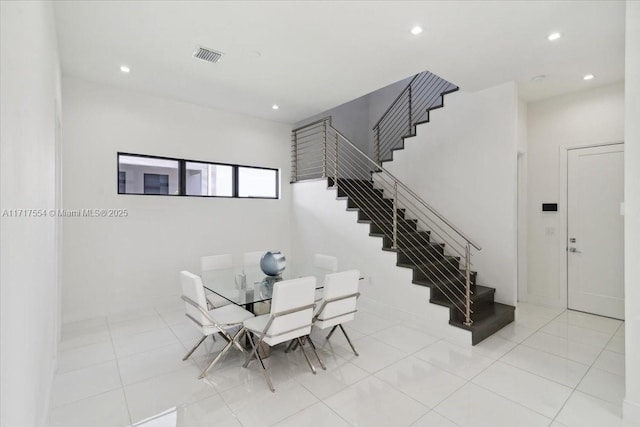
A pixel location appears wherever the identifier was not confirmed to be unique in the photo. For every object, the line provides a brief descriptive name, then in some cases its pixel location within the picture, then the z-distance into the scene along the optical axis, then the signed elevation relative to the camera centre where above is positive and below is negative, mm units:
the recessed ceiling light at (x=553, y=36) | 2988 +1701
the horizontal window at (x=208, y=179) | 5055 +558
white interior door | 4070 -297
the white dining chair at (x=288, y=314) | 2484 -860
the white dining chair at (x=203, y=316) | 2674 -977
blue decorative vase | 3375 -574
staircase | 3836 -22
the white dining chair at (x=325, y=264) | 3934 -699
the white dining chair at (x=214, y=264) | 3740 -702
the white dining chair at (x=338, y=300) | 2832 -843
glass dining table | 2854 -748
